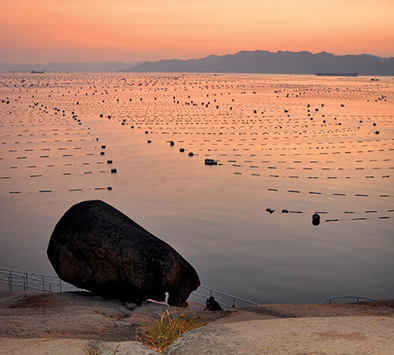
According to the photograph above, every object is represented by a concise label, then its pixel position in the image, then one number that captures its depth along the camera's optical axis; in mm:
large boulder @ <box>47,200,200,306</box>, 25000
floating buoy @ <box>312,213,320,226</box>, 57634
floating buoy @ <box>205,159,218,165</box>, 89125
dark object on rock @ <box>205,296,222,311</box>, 28500
